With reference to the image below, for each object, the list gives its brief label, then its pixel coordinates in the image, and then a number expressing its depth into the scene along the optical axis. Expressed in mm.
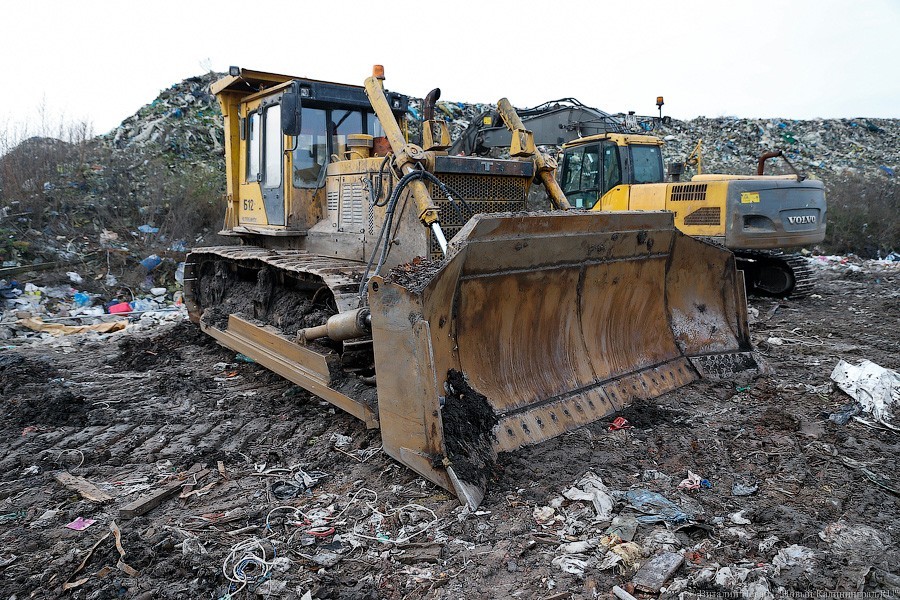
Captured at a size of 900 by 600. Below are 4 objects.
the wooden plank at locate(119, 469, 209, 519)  3414
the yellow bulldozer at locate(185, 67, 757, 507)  3617
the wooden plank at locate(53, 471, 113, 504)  3654
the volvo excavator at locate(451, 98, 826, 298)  8641
